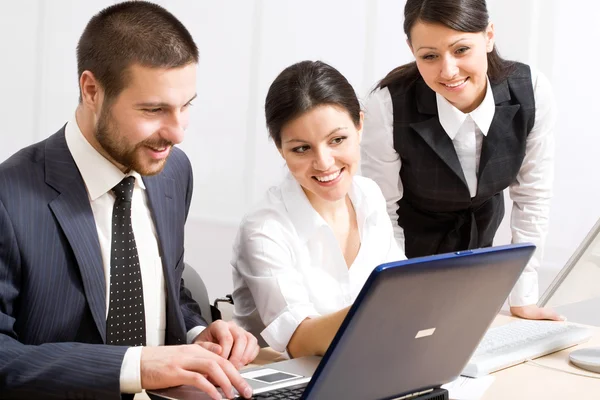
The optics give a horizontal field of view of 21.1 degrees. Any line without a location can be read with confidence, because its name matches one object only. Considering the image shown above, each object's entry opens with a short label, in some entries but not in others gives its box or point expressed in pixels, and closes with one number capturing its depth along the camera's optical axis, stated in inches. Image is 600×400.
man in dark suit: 87.5
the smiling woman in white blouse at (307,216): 99.1
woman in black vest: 114.5
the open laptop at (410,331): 79.7
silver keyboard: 94.1
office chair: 103.5
